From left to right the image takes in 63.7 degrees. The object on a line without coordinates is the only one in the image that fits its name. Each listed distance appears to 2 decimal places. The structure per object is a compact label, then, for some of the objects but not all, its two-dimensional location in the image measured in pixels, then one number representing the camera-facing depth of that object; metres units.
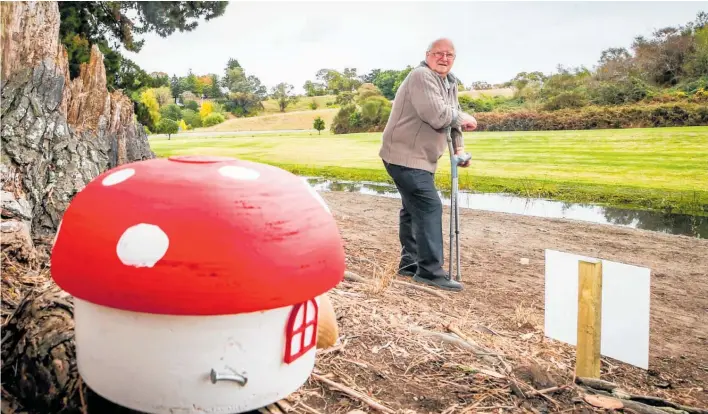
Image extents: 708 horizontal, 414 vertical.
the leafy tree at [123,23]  8.10
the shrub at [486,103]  29.53
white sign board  2.39
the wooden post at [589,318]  2.49
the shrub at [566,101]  24.16
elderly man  4.25
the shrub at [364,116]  28.45
